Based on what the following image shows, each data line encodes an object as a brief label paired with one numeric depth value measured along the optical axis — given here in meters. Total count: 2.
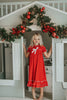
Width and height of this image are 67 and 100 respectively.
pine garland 3.60
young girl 3.72
